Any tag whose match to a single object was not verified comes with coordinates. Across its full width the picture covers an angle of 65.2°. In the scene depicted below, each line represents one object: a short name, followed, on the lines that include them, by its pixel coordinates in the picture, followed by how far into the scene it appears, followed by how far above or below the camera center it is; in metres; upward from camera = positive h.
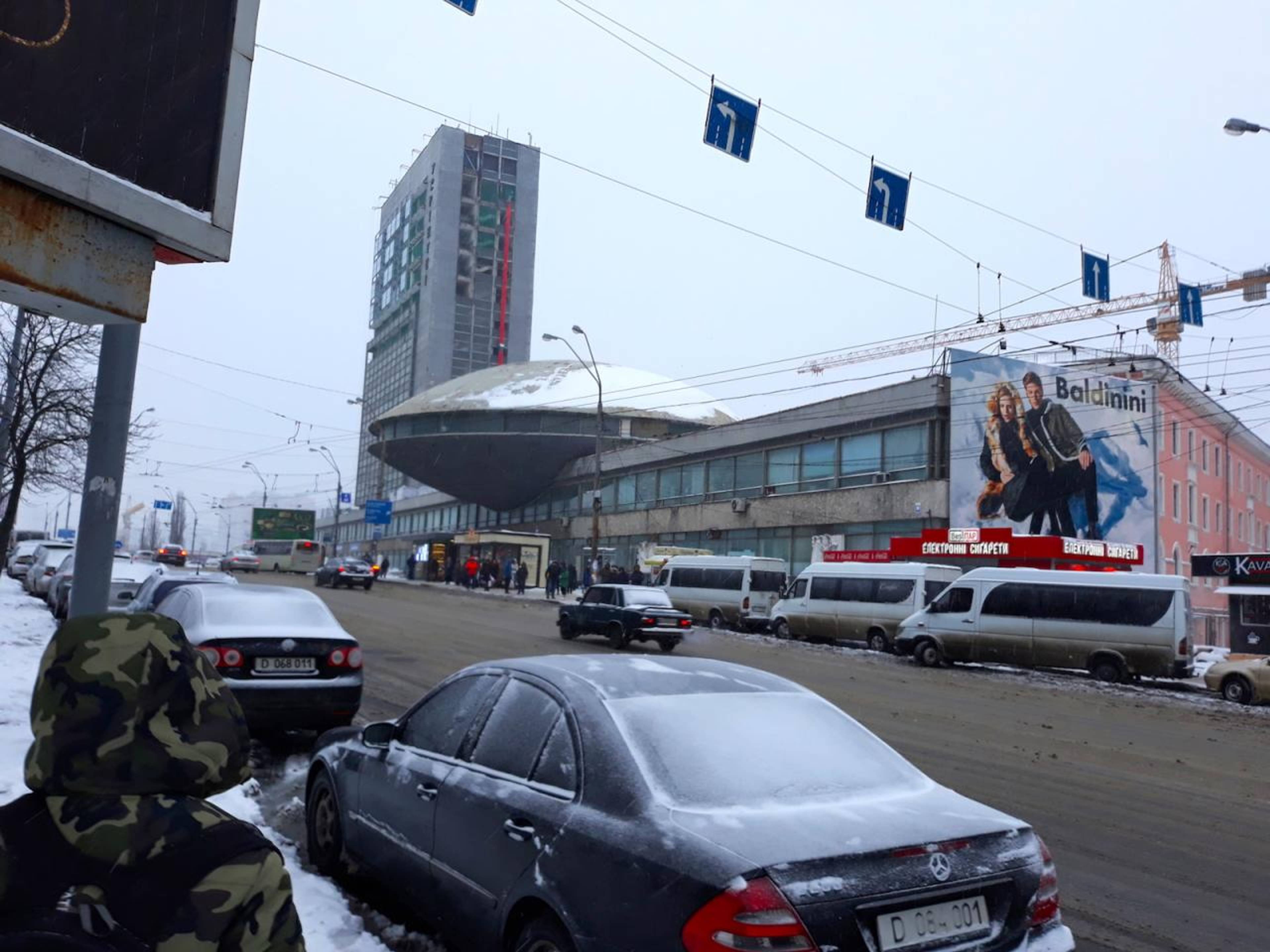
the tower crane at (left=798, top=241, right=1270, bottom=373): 56.88 +17.43
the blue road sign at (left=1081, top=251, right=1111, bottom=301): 18.80 +6.14
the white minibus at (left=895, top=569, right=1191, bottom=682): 20.92 -0.59
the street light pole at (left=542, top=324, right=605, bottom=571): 41.62 +2.78
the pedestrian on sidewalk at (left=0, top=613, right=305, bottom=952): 1.76 -0.50
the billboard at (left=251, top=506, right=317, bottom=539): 69.88 +2.18
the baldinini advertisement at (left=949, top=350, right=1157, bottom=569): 37.81 +5.54
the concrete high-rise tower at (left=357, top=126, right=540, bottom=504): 127.31 +39.33
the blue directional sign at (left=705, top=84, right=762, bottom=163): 13.99 +6.44
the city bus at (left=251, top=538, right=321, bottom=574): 69.31 +0.02
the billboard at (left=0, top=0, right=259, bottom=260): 4.69 +2.24
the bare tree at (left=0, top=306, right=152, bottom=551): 21.36 +3.35
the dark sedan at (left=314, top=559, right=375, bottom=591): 45.41 -0.66
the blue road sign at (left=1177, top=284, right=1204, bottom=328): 20.33 +6.14
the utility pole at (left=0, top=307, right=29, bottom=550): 19.91 +3.38
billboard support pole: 6.27 +0.47
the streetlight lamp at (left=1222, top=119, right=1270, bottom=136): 15.95 +7.77
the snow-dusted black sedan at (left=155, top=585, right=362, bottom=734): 9.07 -0.93
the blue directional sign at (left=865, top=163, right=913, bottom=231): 15.70 +6.15
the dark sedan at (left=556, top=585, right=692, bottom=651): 22.94 -1.03
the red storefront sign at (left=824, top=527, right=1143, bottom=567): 26.06 +1.27
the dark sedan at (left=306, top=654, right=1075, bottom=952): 3.10 -0.88
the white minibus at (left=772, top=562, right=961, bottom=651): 26.59 -0.37
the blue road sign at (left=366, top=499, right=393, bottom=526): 76.44 +3.75
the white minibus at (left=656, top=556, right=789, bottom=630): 32.09 -0.31
